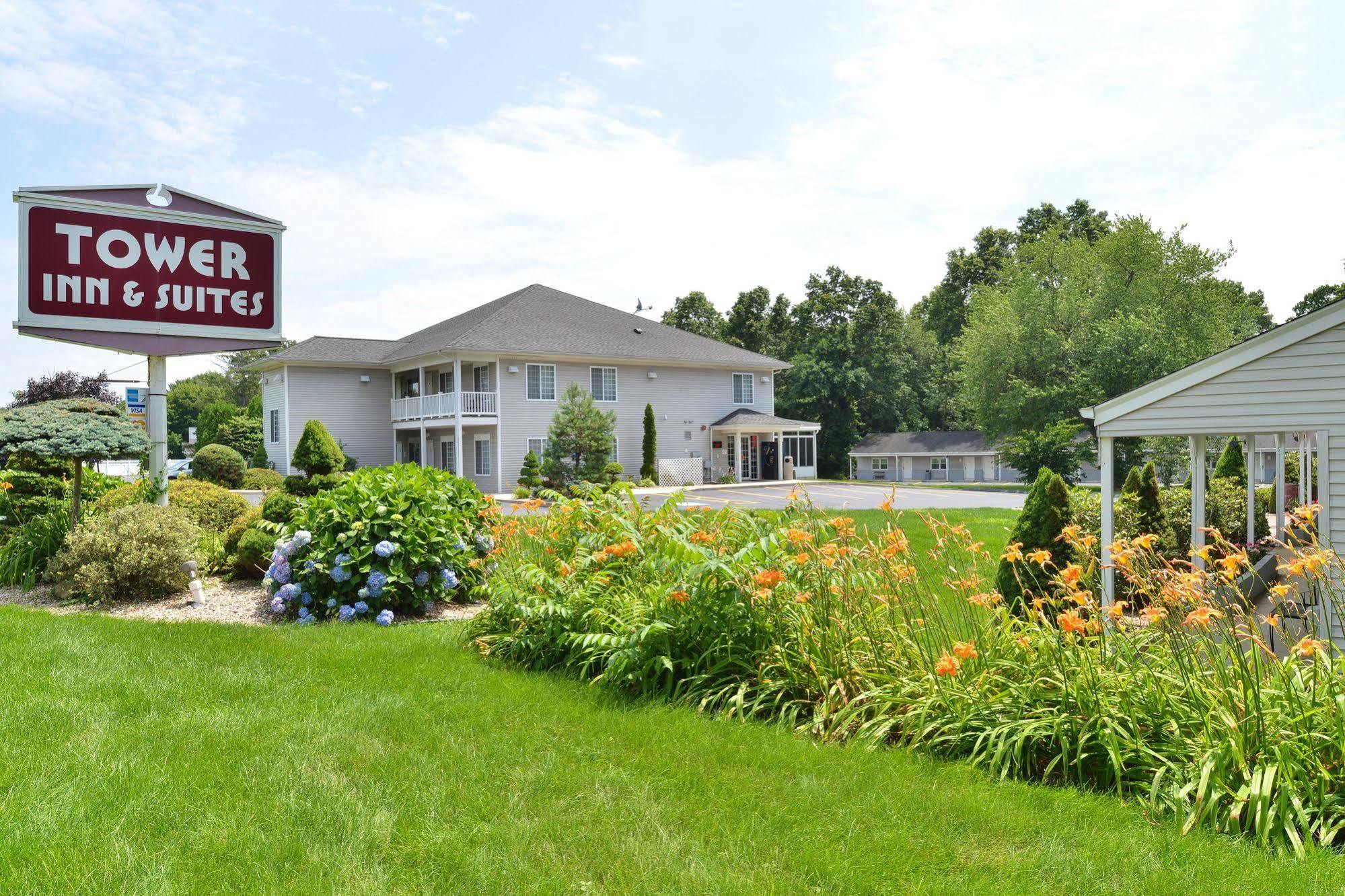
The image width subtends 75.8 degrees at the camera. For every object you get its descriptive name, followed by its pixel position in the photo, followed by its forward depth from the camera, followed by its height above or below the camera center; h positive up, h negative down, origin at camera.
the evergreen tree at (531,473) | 28.39 -0.56
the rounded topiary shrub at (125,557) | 8.88 -1.01
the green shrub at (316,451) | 12.31 +0.10
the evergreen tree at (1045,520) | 8.93 -0.73
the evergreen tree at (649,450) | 33.03 +0.18
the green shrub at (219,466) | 30.64 -0.23
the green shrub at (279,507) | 10.27 -0.58
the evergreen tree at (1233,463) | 18.59 -0.33
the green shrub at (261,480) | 29.58 -0.71
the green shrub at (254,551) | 9.65 -1.03
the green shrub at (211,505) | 12.02 -0.64
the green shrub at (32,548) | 10.04 -1.02
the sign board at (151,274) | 10.29 +2.34
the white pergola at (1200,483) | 8.06 -0.42
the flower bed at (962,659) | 3.62 -1.13
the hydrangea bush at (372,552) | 8.02 -0.90
